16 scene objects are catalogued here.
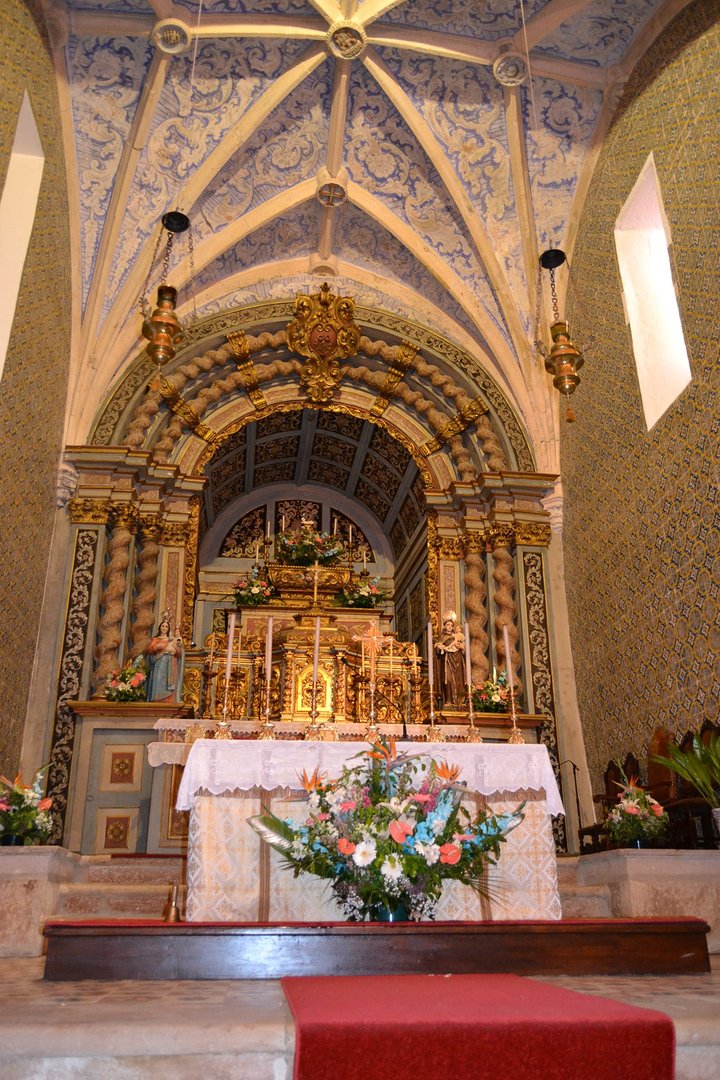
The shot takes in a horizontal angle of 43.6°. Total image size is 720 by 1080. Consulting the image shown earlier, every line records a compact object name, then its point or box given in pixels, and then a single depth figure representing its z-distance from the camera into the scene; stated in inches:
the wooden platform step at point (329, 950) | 180.7
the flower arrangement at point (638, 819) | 304.3
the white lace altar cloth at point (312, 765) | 246.4
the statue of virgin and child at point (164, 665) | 429.7
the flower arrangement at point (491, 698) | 441.1
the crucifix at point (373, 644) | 264.2
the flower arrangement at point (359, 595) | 533.6
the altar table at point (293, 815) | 236.2
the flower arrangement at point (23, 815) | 282.0
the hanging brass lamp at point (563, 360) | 332.5
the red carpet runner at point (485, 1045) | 112.3
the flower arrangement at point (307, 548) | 555.2
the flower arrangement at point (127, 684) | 416.2
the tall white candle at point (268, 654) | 276.2
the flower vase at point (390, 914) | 210.7
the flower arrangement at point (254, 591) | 519.8
